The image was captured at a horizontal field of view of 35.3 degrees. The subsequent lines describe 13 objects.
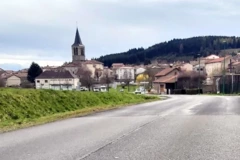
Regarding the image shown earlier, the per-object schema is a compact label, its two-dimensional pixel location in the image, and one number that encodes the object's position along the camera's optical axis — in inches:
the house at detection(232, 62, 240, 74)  3382.1
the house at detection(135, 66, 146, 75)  7406.5
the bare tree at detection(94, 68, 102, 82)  5561.0
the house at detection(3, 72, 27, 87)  4562.5
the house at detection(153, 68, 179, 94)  3720.5
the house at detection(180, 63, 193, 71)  5296.3
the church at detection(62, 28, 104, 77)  6799.2
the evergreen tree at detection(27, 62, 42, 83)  4057.6
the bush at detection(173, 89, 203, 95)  3086.4
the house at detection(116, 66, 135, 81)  7283.5
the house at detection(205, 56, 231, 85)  4555.4
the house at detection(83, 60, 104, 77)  7012.3
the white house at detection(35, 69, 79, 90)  4011.1
